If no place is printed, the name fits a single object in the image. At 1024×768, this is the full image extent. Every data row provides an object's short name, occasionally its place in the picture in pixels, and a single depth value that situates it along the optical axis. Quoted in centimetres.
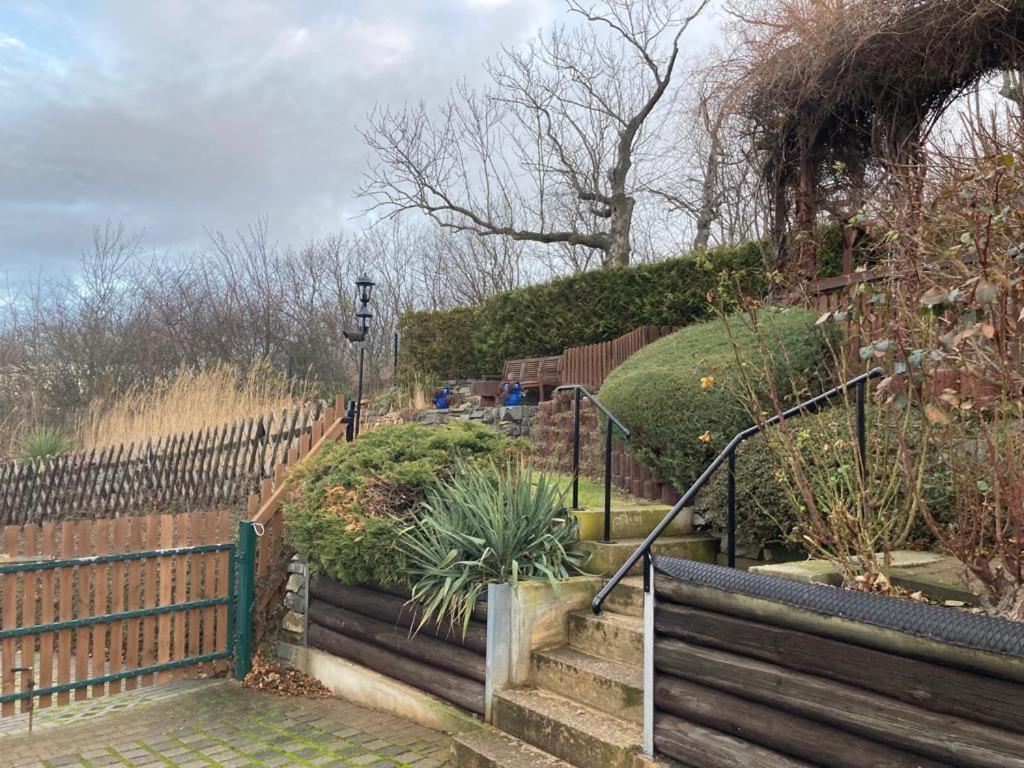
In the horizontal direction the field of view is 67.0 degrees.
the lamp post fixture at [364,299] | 1038
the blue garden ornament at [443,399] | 1309
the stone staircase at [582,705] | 349
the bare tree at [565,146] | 1617
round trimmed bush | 552
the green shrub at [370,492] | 475
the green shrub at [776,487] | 392
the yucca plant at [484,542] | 430
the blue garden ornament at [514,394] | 1168
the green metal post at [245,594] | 549
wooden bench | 1148
